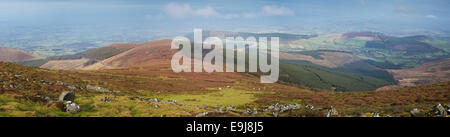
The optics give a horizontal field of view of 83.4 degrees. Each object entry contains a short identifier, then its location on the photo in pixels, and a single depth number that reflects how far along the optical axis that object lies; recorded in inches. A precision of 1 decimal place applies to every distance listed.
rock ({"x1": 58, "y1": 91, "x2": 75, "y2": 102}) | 1237.8
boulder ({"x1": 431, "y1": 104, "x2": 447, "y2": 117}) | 1037.6
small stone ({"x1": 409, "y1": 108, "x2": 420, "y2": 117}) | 1133.4
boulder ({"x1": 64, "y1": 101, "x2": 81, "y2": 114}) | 1114.1
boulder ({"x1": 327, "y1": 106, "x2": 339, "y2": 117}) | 1327.5
